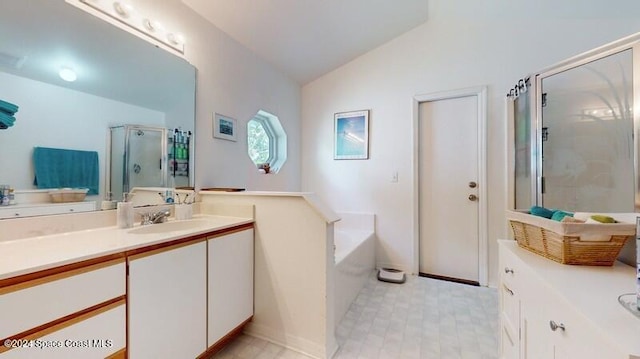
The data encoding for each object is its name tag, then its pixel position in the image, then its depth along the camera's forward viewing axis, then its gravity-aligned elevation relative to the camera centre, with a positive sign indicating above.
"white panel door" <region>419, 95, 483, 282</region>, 2.44 -0.06
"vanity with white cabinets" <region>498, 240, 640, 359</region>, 0.53 -0.34
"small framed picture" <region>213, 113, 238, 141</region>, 1.95 +0.44
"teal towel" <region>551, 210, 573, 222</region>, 0.96 -0.14
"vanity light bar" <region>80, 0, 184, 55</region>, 1.33 +0.96
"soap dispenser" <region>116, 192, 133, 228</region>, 1.34 -0.19
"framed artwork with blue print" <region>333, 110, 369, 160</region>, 2.85 +0.55
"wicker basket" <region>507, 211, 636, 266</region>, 0.82 -0.21
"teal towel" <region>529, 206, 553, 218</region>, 1.05 -0.13
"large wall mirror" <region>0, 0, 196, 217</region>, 1.04 +0.50
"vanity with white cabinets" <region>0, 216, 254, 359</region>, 0.74 -0.44
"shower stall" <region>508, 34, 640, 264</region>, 1.49 +0.33
